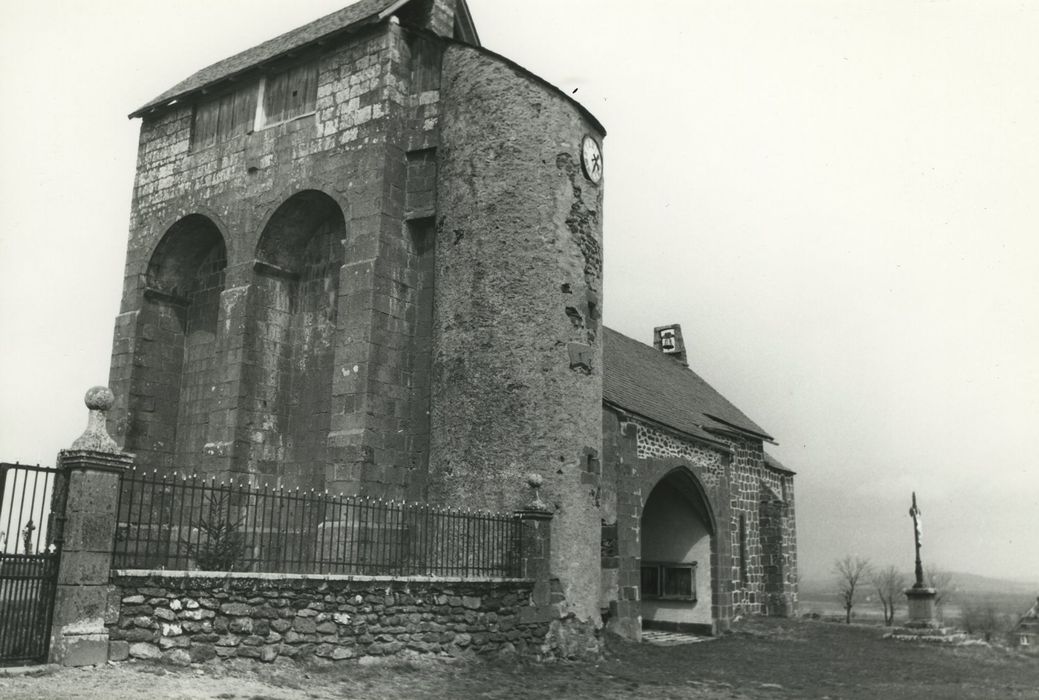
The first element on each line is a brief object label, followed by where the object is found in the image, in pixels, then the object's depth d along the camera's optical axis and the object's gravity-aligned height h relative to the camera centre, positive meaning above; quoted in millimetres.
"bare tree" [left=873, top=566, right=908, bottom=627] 64350 -2569
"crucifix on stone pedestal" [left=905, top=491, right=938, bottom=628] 19938 -1162
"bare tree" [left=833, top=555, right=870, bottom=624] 47750 -1782
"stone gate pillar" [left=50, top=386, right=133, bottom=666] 7781 -63
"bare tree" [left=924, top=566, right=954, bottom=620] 79125 -2373
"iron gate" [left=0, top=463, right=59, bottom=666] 7613 -487
